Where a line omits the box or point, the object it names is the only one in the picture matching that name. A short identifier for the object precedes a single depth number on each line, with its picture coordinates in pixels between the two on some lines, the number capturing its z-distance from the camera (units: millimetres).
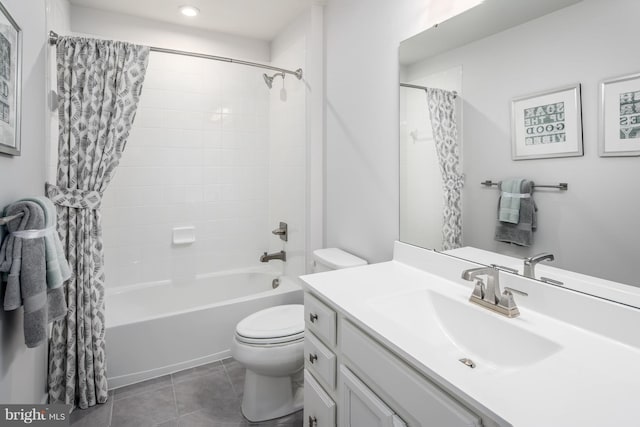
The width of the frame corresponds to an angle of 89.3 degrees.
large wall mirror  924
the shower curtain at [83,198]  1722
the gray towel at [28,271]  1151
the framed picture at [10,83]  1136
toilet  1631
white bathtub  1953
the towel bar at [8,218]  1107
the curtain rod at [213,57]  1729
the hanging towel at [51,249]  1281
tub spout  2814
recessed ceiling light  2403
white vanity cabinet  748
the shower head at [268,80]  2791
